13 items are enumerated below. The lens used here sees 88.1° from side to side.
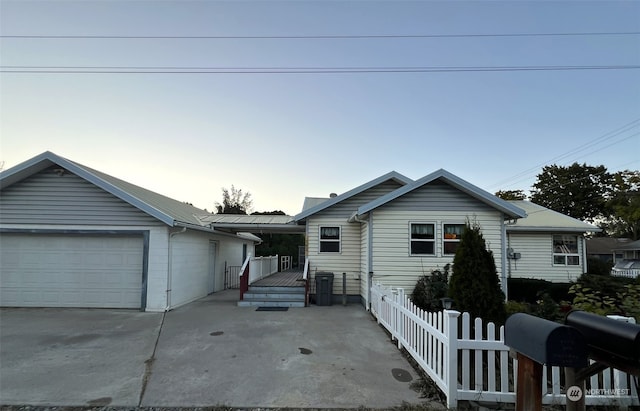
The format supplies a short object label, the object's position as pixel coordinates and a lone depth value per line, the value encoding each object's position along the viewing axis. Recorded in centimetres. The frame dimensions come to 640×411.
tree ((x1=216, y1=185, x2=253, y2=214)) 4305
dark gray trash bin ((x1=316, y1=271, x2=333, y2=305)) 1105
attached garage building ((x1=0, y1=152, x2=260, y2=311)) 1002
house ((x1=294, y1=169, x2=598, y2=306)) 1015
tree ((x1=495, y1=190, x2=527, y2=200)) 4223
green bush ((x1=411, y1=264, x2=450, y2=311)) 926
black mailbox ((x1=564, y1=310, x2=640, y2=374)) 205
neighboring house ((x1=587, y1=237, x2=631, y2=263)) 3629
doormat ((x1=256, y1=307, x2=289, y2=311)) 1016
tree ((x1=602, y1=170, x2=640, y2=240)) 2572
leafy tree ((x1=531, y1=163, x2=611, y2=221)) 4006
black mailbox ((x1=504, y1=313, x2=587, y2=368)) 209
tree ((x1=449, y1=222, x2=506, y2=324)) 520
